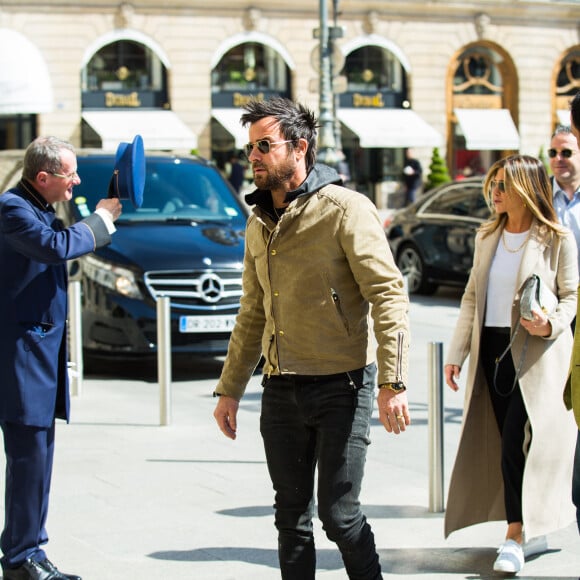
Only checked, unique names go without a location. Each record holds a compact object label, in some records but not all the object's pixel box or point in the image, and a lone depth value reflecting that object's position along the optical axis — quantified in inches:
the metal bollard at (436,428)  406.5
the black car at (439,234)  1034.8
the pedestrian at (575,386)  245.7
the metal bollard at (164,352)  552.6
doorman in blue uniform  322.7
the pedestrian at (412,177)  2261.8
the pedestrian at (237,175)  2236.0
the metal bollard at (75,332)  632.6
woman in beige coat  349.6
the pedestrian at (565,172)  396.6
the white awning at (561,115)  2721.4
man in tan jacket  279.5
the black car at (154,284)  676.6
